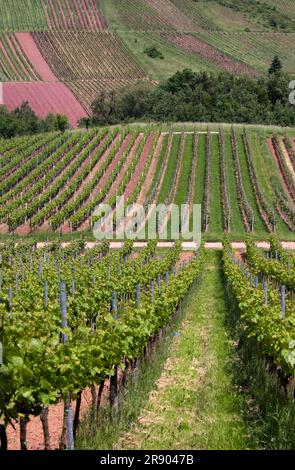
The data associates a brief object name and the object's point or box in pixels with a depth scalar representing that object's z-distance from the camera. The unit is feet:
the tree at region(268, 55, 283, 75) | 403.34
